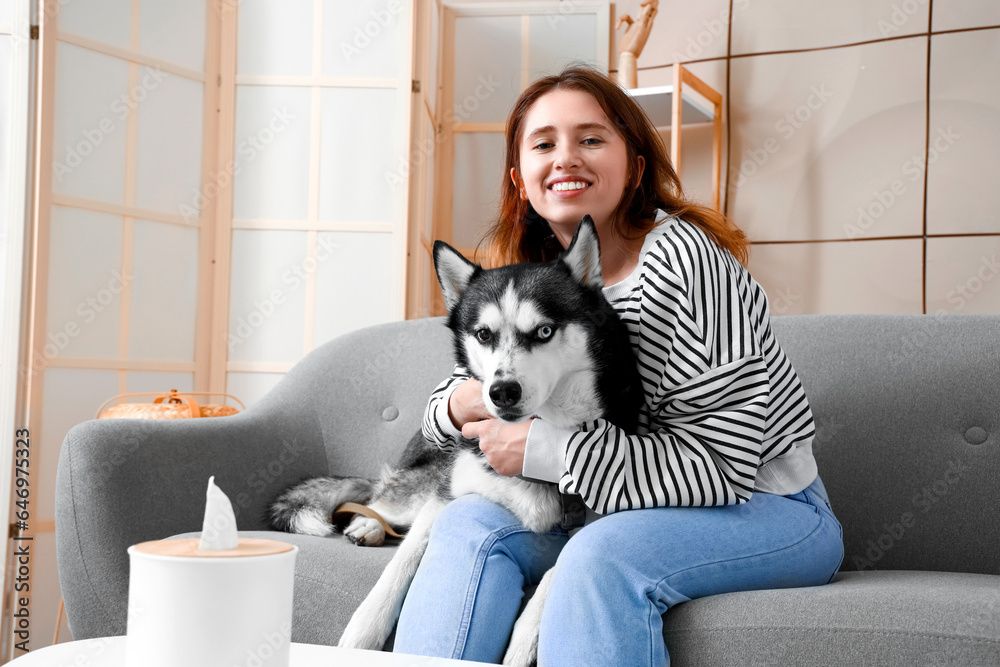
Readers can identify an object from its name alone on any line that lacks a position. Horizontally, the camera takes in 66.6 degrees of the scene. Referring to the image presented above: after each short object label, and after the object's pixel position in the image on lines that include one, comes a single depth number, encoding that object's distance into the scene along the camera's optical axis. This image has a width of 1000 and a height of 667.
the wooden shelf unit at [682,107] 3.17
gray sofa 1.46
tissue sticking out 0.48
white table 0.63
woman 1.01
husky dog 1.19
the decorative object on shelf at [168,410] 2.19
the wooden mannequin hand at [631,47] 3.32
